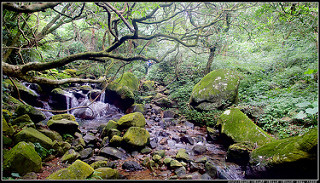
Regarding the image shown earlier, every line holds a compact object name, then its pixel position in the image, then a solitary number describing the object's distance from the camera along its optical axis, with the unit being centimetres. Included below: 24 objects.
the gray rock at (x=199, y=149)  450
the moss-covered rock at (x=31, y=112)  456
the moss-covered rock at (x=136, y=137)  449
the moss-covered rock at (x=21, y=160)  244
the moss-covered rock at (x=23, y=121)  399
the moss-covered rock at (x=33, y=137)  330
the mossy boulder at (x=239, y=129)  399
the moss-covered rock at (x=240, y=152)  369
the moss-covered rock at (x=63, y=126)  467
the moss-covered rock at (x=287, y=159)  208
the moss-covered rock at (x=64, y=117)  545
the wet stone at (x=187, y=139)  526
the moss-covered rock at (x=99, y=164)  339
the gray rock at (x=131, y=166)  356
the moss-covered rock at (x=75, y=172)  238
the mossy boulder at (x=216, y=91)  673
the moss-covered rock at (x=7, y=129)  323
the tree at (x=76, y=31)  186
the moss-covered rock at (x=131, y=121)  548
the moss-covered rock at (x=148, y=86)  1154
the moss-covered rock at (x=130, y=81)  979
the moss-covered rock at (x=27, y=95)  672
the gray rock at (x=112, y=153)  409
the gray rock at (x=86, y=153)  393
